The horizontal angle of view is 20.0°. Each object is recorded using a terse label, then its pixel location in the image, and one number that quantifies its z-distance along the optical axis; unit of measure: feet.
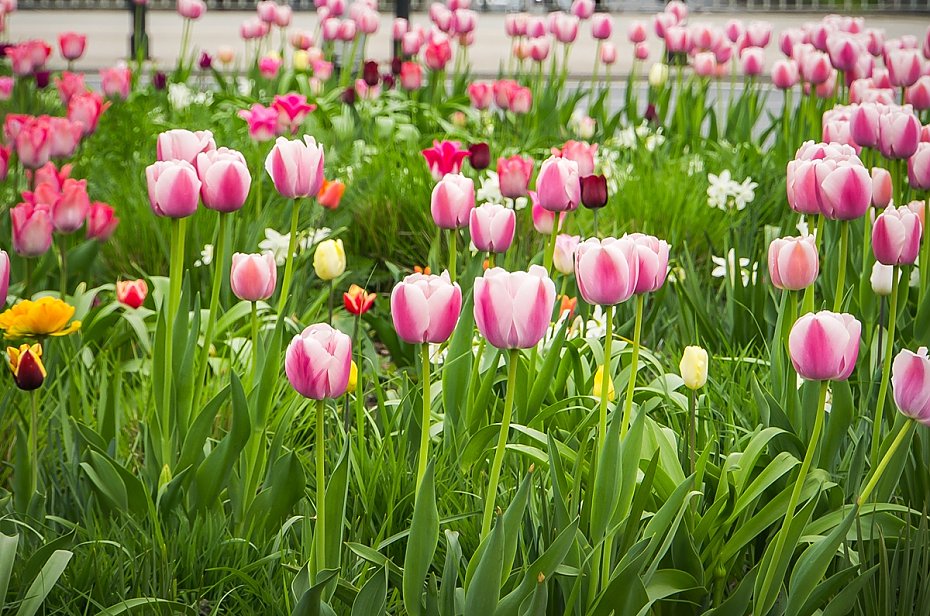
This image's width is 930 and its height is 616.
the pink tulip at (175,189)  8.35
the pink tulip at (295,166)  8.54
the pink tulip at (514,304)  7.31
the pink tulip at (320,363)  7.43
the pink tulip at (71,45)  18.80
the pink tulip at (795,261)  8.22
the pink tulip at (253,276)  8.39
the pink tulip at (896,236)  8.22
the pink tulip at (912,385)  7.49
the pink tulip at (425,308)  7.39
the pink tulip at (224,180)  8.45
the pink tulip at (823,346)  7.42
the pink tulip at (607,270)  7.54
